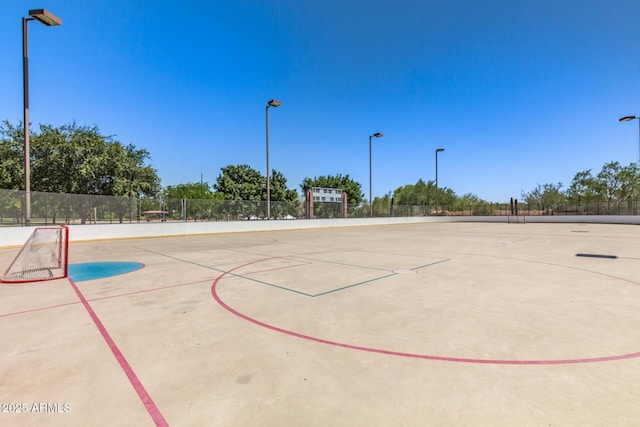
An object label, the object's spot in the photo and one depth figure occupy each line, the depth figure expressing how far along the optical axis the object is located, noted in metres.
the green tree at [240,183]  42.59
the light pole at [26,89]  13.30
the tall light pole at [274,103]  21.18
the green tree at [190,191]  65.72
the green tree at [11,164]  24.84
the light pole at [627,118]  27.03
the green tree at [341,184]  54.47
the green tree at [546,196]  58.03
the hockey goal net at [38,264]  7.72
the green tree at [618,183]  48.72
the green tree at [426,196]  68.00
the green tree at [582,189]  52.51
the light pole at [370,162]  29.78
